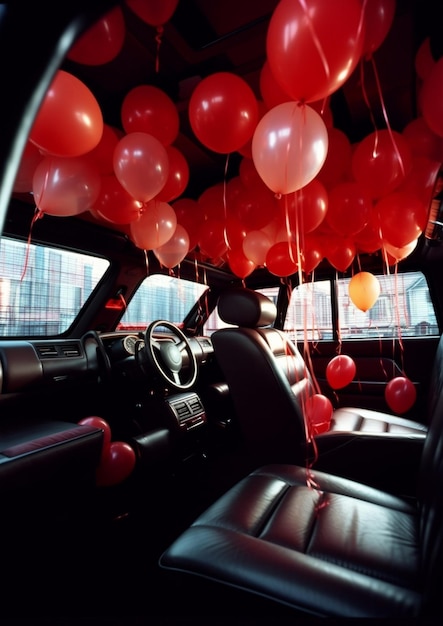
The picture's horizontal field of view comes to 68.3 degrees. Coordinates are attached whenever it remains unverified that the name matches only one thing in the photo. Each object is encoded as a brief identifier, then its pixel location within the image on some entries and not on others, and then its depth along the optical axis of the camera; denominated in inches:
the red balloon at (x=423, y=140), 68.9
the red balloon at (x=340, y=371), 104.2
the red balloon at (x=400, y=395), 102.2
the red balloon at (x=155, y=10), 43.5
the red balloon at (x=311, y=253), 94.7
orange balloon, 102.8
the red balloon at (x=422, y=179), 72.6
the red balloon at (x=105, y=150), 64.7
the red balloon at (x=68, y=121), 44.0
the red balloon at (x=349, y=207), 74.2
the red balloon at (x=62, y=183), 56.9
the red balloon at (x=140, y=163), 57.6
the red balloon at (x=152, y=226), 74.1
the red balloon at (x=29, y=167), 56.7
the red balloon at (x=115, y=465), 73.7
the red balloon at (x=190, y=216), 91.0
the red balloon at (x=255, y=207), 81.7
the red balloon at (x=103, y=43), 43.9
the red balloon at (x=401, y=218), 73.7
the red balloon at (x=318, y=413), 71.7
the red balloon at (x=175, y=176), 71.9
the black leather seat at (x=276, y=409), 58.9
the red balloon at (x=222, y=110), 52.5
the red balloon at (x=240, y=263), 102.3
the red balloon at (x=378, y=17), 44.4
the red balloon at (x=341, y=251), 94.7
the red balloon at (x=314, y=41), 36.5
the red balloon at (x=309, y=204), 69.7
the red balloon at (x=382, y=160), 63.8
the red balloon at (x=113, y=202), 69.1
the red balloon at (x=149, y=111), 59.9
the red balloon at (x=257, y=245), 93.4
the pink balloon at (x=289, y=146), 47.2
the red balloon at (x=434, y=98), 49.1
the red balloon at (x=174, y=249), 85.5
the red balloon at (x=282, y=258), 87.6
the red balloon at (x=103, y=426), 74.0
